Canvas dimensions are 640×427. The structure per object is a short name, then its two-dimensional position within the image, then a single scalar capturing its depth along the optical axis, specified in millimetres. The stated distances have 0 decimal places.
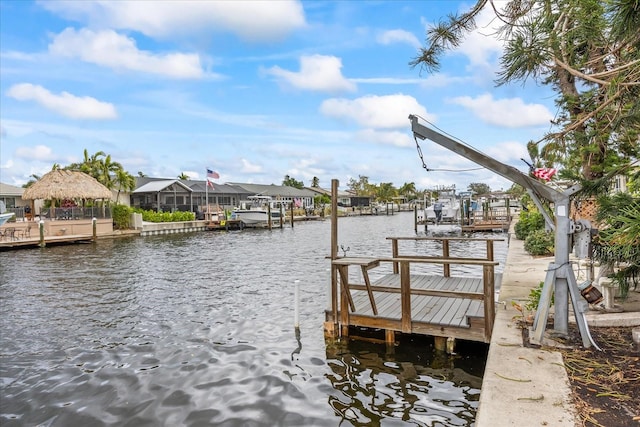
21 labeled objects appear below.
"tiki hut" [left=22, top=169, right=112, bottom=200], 28672
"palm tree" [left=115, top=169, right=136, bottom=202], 38469
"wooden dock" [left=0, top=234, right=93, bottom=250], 22373
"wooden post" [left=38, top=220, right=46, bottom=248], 23359
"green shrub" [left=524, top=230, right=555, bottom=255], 11961
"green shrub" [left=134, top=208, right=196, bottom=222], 35250
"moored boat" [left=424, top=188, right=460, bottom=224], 34812
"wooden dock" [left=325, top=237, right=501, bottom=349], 5898
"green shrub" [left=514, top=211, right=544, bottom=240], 15938
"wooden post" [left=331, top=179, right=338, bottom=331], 6744
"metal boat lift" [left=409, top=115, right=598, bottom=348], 4332
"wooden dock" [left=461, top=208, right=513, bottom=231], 29017
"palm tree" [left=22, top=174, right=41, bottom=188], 50881
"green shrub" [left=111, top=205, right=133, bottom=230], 31859
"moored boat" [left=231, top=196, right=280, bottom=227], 38781
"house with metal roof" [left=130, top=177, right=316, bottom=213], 41062
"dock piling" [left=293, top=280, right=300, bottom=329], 7957
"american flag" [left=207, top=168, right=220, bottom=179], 38469
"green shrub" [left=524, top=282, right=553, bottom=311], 5684
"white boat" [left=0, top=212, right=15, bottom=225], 23266
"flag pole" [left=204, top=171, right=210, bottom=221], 39250
